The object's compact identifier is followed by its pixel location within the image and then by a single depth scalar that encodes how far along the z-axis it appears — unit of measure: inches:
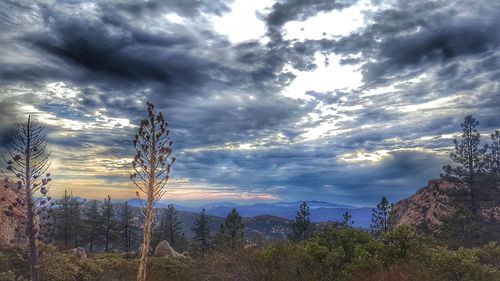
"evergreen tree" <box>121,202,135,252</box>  2815.7
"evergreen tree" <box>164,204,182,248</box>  2965.1
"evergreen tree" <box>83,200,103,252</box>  2842.0
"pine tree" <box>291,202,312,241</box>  2388.0
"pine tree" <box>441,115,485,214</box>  1632.6
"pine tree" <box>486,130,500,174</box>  2053.6
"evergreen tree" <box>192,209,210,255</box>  2777.6
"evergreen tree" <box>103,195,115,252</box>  2832.7
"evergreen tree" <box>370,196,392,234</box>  2289.6
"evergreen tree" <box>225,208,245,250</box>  2247.8
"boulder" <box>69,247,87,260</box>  1370.7
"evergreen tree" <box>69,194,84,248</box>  2758.4
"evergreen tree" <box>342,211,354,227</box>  2052.2
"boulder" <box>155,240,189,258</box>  1779.9
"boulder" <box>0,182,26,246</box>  1313.2
